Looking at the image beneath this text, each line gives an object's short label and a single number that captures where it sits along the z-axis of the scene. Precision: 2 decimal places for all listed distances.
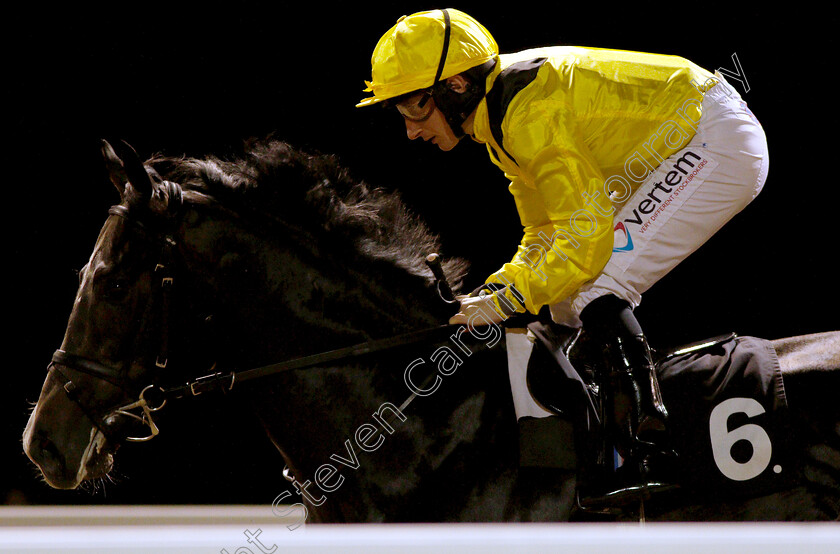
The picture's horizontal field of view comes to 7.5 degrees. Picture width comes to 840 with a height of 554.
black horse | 11.92
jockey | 11.89
